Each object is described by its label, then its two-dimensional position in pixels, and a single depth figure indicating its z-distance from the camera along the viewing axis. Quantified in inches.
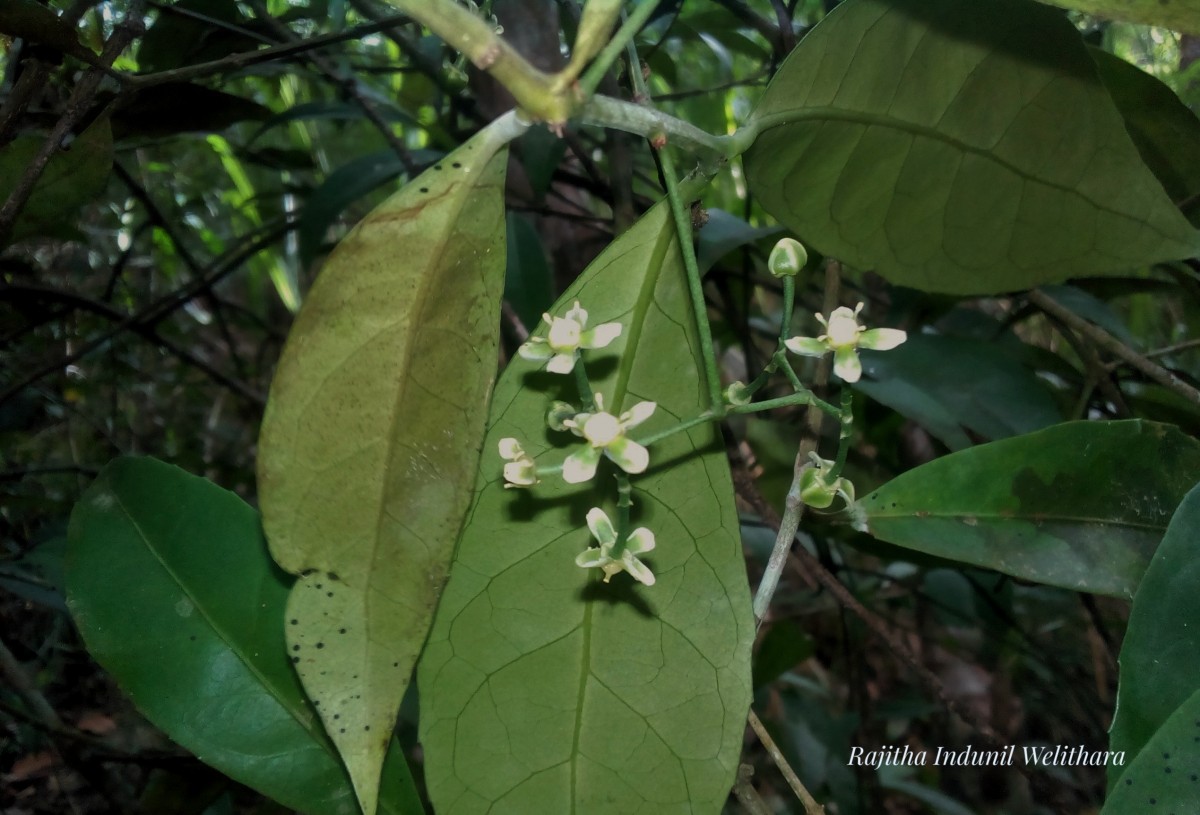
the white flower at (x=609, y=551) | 4.8
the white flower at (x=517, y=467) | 4.9
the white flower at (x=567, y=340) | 4.8
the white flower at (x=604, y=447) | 4.7
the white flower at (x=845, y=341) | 4.9
